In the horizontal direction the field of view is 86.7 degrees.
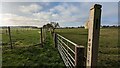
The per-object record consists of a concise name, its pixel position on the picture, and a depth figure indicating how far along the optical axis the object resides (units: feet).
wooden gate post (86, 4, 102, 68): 3.36
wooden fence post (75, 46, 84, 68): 4.35
